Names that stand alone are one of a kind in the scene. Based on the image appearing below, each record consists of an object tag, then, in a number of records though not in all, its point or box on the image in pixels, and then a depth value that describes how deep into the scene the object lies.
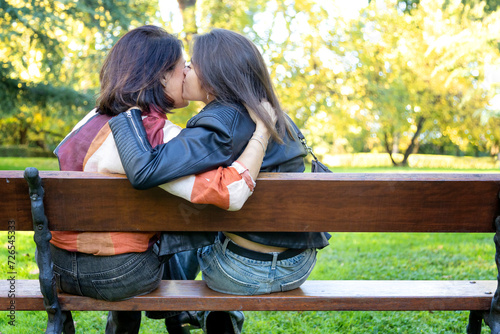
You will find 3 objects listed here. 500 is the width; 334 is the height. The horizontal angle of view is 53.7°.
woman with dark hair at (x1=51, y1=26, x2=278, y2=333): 1.79
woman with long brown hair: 1.94
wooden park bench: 1.84
